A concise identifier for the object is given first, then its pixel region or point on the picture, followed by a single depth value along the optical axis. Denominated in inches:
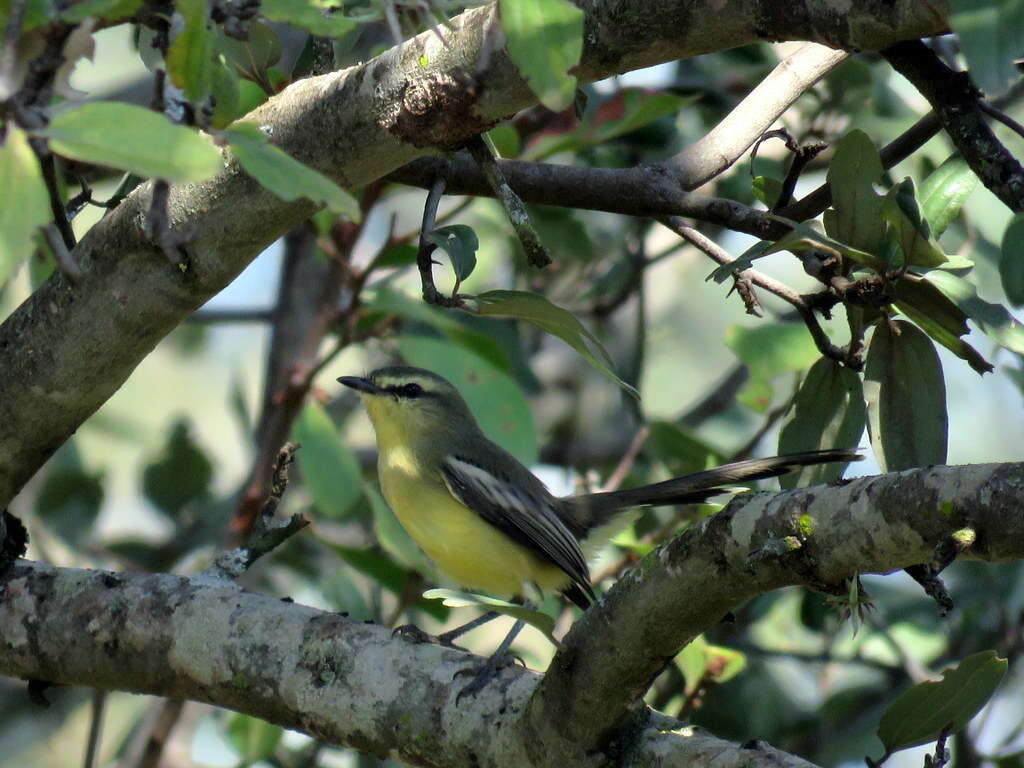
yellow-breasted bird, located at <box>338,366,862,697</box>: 345.1
